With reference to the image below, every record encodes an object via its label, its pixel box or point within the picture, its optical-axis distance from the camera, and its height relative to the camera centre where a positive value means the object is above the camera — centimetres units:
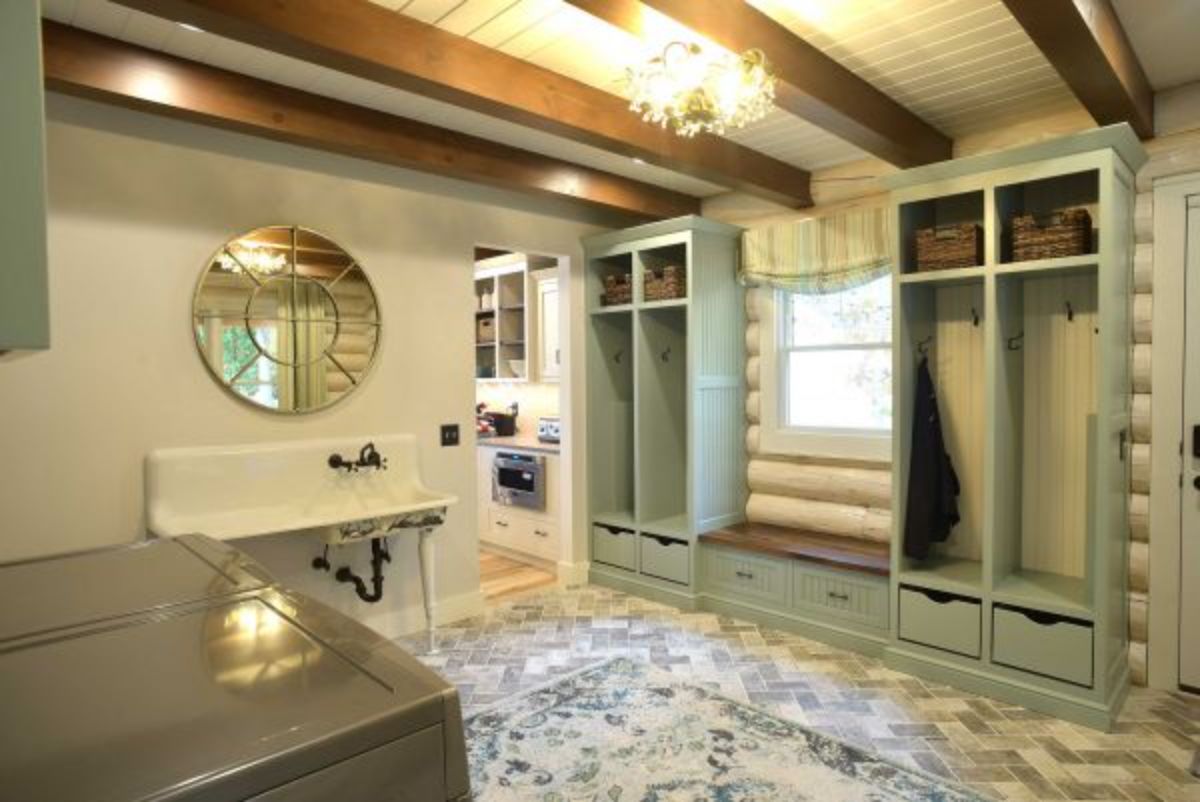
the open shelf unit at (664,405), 404 -17
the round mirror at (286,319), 309 +29
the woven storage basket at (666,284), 410 +54
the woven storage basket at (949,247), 300 +53
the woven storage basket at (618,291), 438 +54
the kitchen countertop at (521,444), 496 -48
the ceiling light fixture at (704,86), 208 +87
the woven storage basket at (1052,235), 274 +53
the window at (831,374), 383 -1
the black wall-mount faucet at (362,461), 337 -38
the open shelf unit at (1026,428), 269 -25
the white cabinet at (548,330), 566 +39
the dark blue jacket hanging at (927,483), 317 -50
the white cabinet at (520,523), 493 -105
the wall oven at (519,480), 498 -73
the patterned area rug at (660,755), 230 -134
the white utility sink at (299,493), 292 -50
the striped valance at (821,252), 365 +66
